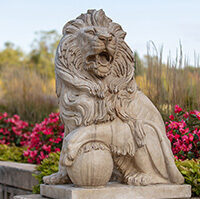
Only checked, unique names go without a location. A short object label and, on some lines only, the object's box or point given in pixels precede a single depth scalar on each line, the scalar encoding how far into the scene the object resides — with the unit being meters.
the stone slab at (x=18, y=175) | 4.80
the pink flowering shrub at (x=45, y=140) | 5.96
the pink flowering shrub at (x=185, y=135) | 4.51
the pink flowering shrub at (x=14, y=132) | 7.56
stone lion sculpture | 3.13
